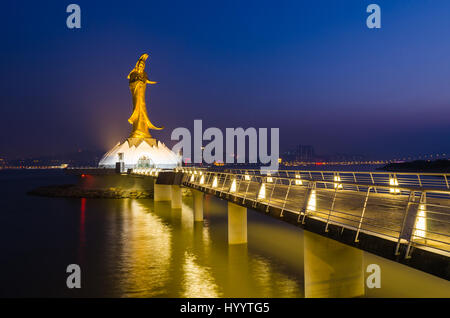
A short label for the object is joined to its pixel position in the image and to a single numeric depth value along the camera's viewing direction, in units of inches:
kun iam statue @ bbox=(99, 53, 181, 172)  3208.7
